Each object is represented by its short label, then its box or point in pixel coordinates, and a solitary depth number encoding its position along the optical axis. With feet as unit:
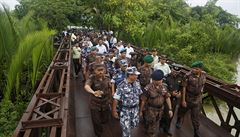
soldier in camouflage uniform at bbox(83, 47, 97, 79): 13.84
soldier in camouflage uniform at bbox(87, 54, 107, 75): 10.40
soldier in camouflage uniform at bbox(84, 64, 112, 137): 8.68
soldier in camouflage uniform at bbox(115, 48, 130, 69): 12.60
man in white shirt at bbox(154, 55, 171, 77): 11.90
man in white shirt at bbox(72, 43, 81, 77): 19.32
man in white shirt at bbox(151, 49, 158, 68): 14.82
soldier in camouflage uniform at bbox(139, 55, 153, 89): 11.19
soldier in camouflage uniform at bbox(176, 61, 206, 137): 9.88
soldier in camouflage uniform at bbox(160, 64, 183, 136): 10.32
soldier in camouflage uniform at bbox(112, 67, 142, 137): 7.96
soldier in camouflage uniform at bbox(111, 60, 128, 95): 9.58
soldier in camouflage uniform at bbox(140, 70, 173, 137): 8.34
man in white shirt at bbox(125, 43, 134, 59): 17.61
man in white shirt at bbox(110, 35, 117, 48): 26.86
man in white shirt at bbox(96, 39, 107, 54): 17.11
